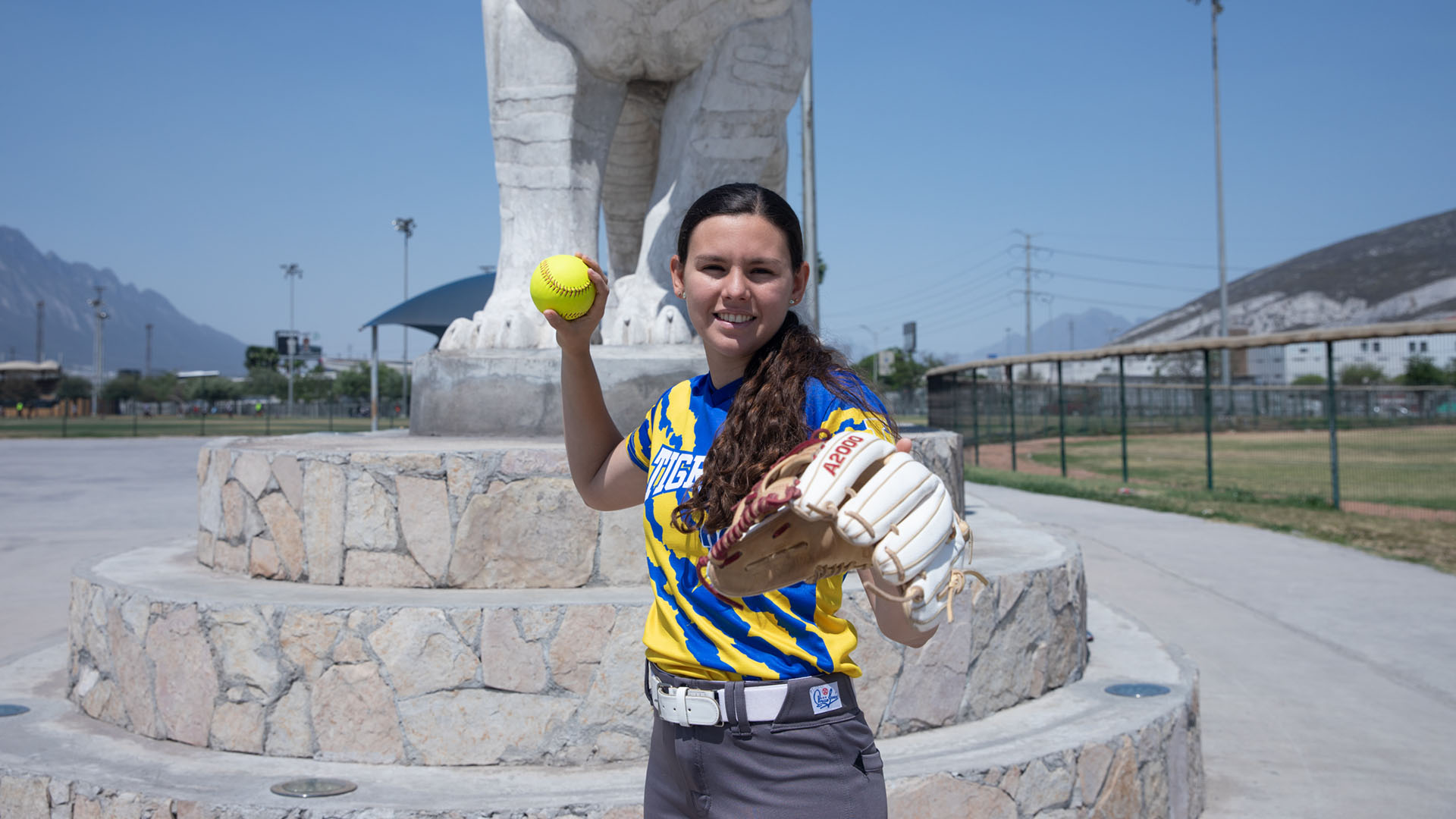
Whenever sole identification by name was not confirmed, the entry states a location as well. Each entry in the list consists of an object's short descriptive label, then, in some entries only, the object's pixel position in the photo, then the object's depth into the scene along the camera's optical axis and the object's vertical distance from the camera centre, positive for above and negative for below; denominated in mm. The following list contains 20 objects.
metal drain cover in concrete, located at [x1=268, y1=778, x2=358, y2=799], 2350 -817
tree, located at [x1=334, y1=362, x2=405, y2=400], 67750 +2663
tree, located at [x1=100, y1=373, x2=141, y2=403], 66688 +2444
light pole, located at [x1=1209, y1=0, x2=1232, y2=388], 33375 +4514
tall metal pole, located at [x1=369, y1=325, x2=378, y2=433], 15300 +725
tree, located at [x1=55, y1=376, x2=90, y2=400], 64062 +2587
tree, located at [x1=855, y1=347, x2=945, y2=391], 53531 +2069
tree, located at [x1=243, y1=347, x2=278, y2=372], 77125 +4900
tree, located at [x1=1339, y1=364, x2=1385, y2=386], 29453 +871
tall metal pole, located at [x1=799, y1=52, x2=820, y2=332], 12031 +2807
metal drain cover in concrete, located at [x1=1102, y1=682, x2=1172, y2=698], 3025 -811
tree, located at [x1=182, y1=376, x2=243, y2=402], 73000 +2535
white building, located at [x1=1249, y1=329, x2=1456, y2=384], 22562 +1872
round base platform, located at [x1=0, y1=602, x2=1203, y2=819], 2297 -826
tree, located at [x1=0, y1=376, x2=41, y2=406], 54531 +1933
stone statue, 3926 +1155
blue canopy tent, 17453 +1960
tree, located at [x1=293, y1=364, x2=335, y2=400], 74875 +2550
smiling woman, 1238 -239
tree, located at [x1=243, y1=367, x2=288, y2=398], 71812 +2851
